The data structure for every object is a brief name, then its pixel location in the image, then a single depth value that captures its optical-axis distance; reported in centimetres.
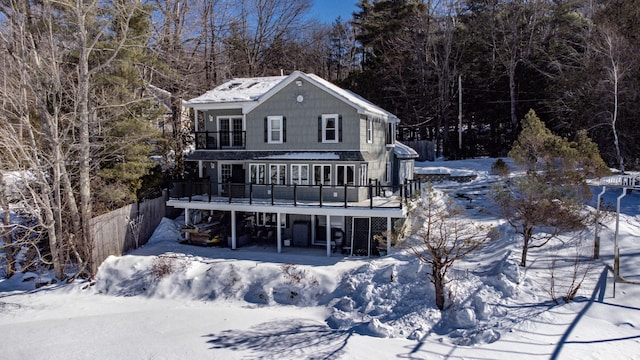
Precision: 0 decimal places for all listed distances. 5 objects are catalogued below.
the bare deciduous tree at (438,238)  1277
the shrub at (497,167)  2634
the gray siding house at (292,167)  1825
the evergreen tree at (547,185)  1391
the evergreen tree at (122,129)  1784
